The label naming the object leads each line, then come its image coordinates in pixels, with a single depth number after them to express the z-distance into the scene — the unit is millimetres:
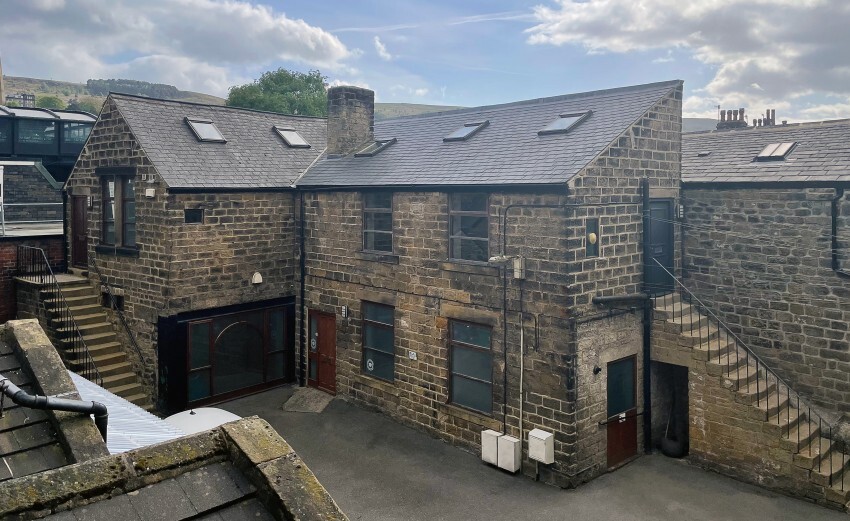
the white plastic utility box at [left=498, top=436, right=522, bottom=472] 12125
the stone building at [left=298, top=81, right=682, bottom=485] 11852
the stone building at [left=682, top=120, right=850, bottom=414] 12703
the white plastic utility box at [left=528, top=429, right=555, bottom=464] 11625
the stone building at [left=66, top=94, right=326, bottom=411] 15117
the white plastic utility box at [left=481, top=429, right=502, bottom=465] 12438
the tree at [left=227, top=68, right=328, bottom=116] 43562
